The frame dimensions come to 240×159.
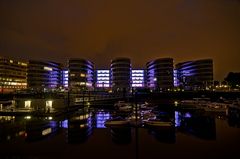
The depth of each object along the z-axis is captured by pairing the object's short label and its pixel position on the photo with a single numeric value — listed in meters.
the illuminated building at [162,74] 144.12
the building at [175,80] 169.59
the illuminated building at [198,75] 142.12
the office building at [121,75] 146.25
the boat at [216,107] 56.77
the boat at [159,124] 34.97
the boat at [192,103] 68.91
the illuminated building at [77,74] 143.50
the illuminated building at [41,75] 145.50
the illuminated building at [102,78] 170.50
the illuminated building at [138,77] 169.84
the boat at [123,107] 57.86
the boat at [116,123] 36.56
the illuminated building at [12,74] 133.62
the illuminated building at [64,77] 173.81
